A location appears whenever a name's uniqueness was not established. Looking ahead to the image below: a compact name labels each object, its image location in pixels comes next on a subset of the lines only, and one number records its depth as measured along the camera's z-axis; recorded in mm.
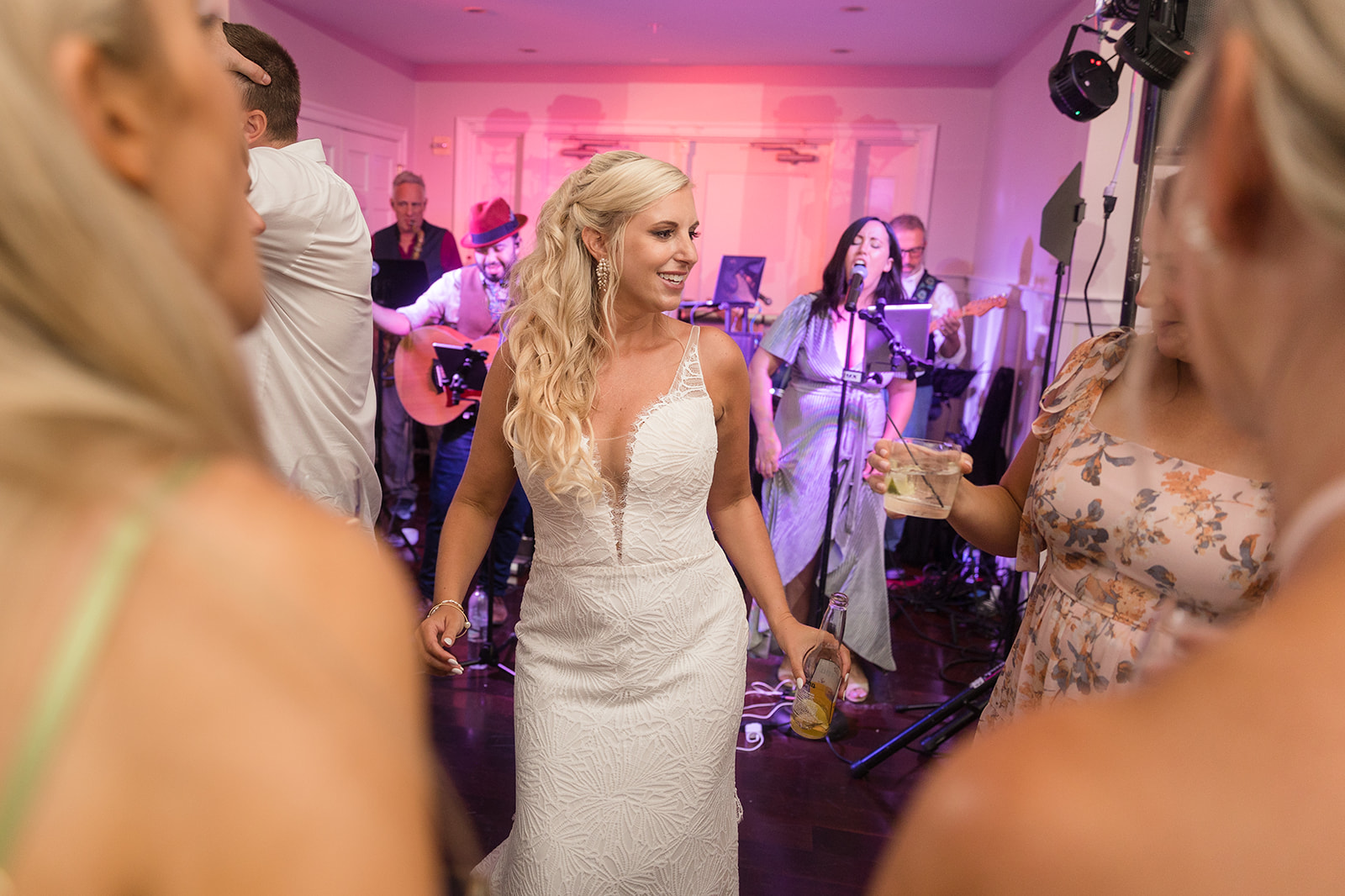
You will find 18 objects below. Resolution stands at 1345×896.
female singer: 3965
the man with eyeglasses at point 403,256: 6164
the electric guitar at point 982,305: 5156
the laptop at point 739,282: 6883
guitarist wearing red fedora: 4113
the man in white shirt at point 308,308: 2061
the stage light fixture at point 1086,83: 3281
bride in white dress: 1773
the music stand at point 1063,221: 3584
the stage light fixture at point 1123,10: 2389
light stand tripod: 3020
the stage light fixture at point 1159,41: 2176
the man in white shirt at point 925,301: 5570
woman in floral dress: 1357
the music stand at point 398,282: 5188
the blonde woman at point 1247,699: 377
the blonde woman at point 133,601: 375
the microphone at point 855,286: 3535
